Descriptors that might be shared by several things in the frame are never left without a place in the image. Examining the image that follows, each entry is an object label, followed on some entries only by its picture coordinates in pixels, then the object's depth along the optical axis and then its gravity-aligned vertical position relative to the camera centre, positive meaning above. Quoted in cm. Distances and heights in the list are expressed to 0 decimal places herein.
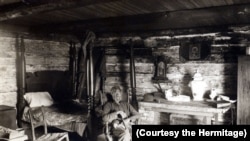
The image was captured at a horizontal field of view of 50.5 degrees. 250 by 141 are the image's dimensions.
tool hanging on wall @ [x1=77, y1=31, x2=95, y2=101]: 882 -36
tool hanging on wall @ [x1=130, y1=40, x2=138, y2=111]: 813 -26
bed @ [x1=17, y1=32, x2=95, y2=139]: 681 -87
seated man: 546 -105
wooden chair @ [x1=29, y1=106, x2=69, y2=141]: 520 -138
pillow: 768 -92
